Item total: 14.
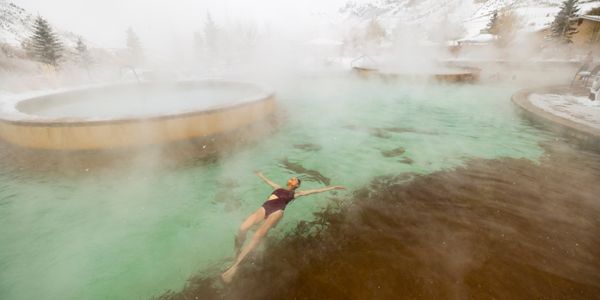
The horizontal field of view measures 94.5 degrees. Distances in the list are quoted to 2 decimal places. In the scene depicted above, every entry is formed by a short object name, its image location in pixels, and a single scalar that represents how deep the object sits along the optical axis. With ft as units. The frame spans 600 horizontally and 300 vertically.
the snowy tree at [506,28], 94.94
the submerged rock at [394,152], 20.08
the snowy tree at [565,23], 89.04
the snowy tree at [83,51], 63.05
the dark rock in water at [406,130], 24.70
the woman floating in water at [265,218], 10.22
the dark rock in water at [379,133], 24.13
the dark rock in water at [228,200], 14.41
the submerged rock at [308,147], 21.75
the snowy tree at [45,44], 49.52
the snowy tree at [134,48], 100.83
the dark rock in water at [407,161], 18.46
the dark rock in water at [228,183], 16.33
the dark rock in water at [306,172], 16.96
